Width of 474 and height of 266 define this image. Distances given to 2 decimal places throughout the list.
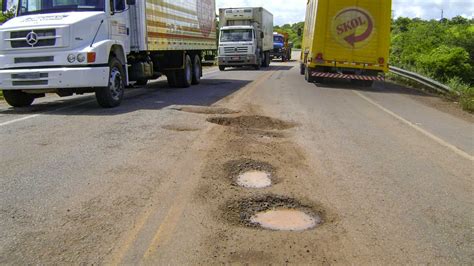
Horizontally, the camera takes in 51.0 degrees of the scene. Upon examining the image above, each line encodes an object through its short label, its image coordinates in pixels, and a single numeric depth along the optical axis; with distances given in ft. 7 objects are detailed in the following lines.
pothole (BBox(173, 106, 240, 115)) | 33.50
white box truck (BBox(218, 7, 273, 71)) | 95.30
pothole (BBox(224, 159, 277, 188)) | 17.85
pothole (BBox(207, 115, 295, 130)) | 28.91
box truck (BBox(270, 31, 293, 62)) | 149.48
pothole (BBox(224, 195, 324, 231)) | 14.07
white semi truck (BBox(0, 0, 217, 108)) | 32.24
